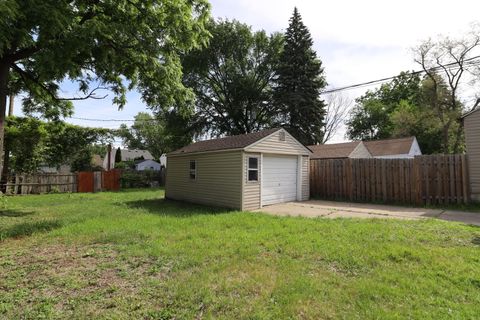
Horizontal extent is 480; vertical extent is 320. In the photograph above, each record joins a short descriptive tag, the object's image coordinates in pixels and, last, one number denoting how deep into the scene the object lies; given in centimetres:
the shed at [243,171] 1010
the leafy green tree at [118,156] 3706
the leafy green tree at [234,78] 2488
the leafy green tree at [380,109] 3766
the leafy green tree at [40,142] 1587
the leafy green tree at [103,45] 693
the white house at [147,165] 3753
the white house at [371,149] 1839
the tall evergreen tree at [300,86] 2188
